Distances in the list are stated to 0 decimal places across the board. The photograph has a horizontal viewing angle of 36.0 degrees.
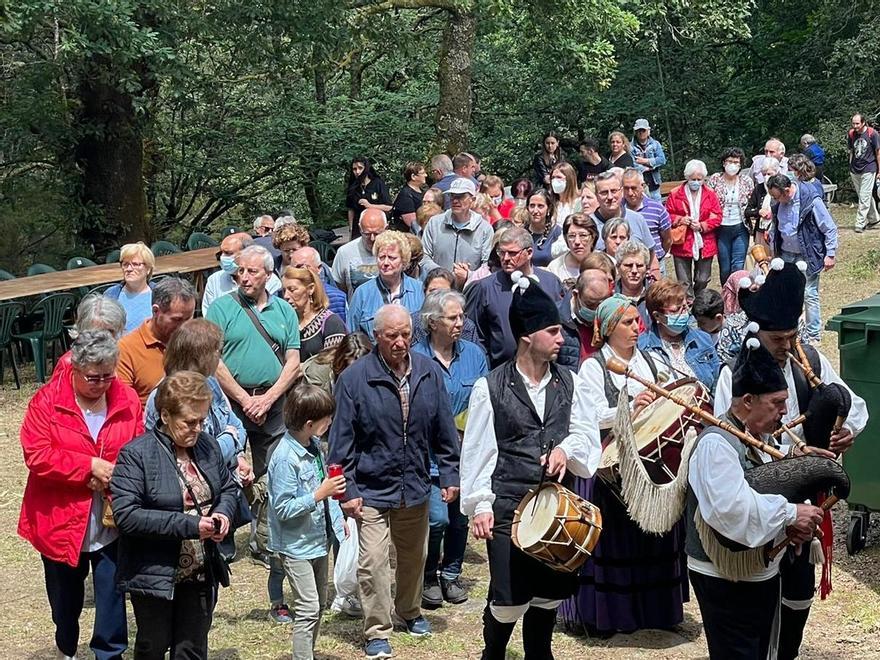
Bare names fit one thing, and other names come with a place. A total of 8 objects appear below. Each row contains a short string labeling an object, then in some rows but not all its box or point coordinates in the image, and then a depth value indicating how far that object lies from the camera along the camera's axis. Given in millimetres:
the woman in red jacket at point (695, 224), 14172
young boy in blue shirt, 6328
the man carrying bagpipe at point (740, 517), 4883
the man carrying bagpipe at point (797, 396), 5402
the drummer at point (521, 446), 5918
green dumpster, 7500
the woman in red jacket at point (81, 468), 5930
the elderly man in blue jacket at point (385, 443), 6738
